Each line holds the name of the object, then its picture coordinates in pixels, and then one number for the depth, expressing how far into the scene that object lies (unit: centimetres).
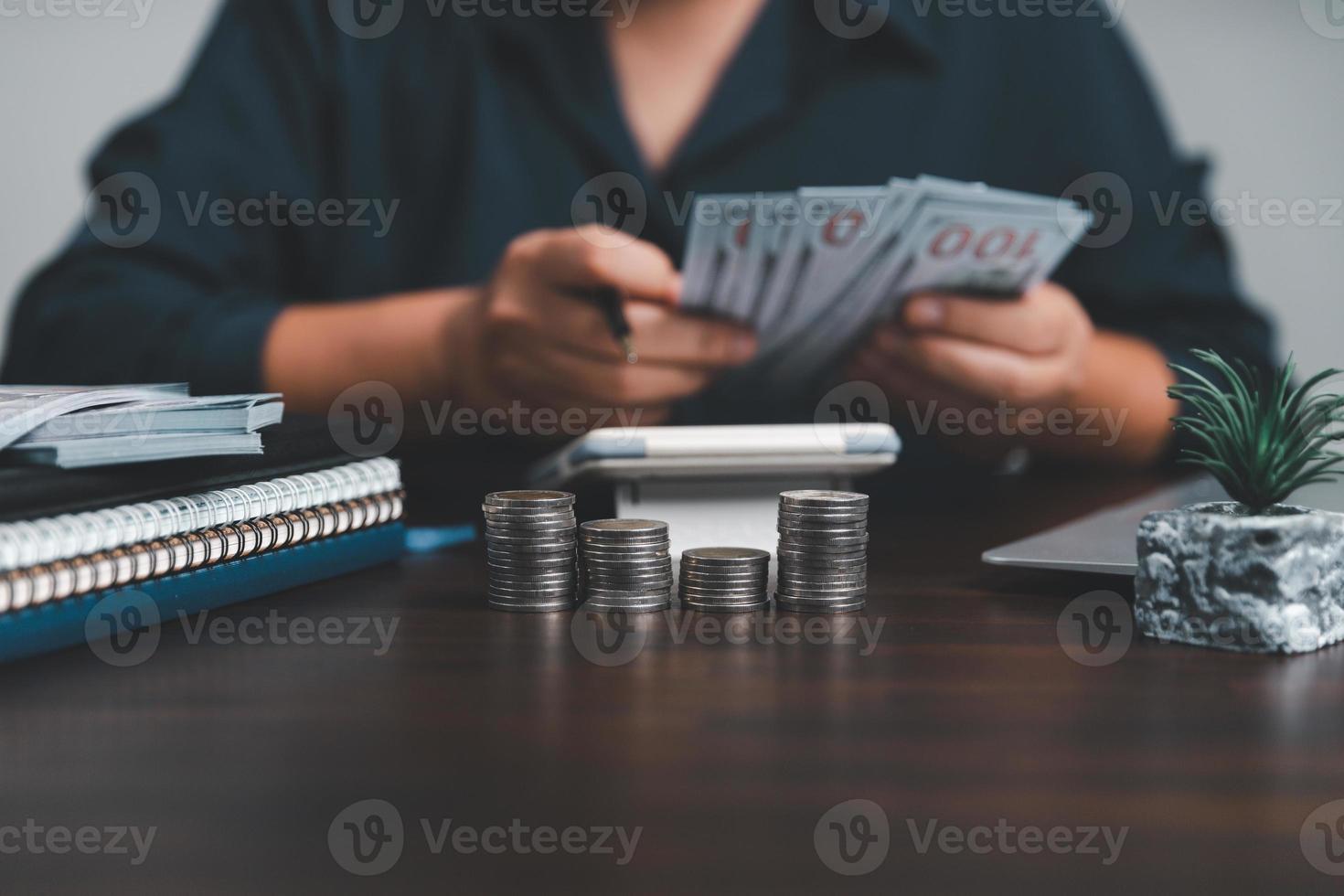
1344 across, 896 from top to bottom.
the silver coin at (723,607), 67
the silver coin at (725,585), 67
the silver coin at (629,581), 68
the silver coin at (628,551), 68
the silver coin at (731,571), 67
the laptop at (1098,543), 69
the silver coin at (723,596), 67
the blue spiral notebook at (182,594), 57
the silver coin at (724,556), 67
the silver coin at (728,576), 67
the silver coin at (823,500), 67
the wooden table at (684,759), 35
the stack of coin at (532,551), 68
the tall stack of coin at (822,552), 67
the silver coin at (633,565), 68
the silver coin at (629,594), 68
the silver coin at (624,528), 67
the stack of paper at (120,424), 60
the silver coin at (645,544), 68
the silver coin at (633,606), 68
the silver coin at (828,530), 67
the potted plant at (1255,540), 57
